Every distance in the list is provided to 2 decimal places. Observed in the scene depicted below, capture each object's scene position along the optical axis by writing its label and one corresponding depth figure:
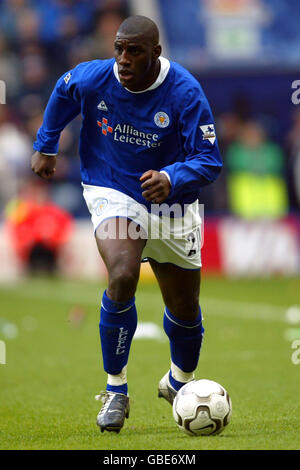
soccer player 10.55
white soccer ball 10.22
